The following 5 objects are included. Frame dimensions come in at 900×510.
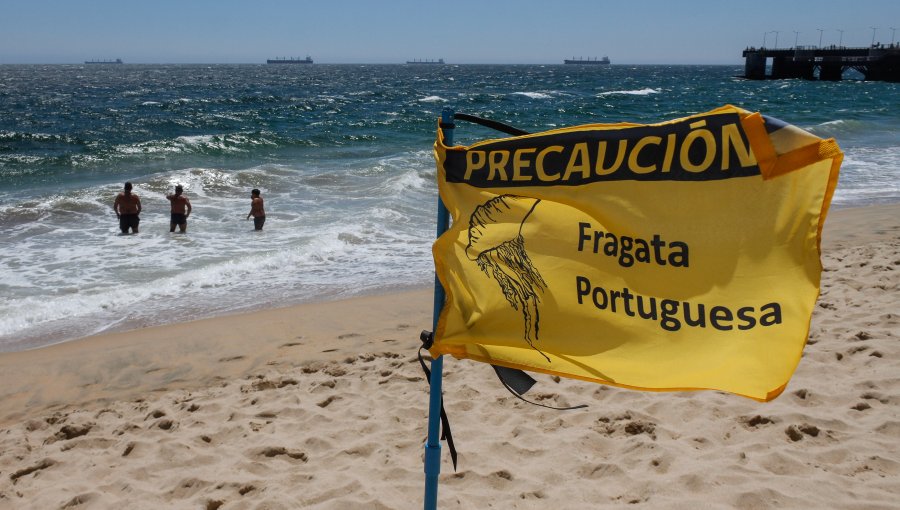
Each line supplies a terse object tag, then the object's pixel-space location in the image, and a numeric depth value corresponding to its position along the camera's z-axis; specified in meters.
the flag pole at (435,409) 2.56
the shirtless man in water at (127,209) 12.23
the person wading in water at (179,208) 12.30
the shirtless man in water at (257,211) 12.47
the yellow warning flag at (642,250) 1.92
